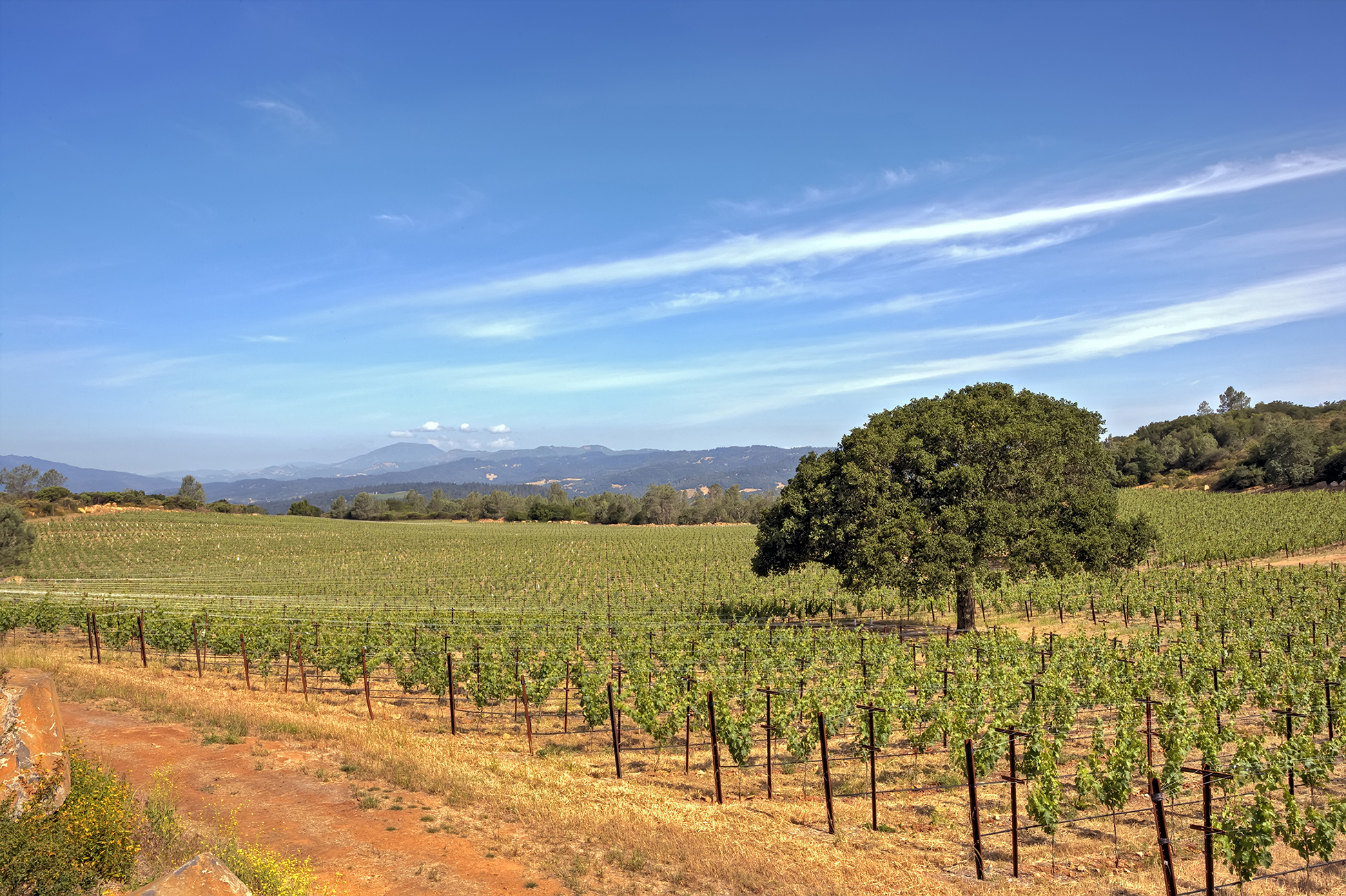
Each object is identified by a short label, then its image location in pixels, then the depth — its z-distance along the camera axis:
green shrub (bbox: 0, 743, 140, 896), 7.12
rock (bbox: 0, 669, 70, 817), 8.43
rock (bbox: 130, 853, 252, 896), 5.69
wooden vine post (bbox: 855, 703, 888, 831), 10.72
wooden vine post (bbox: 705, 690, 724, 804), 12.28
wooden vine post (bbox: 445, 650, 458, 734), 16.78
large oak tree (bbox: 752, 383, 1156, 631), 23.98
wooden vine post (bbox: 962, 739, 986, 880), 9.57
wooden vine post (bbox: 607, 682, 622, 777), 13.40
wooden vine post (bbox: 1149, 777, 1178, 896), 7.98
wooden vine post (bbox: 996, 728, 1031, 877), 9.50
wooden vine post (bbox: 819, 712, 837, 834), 10.98
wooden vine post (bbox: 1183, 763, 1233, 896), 8.09
